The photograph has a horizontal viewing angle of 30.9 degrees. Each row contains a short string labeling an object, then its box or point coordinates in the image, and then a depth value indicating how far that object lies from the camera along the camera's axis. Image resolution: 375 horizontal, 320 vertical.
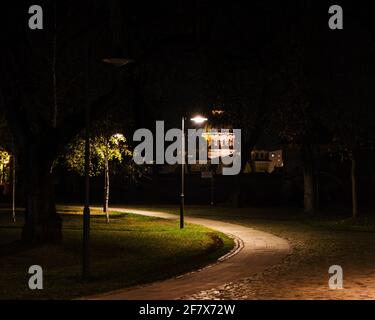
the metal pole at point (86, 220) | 14.59
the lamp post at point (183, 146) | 27.53
